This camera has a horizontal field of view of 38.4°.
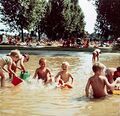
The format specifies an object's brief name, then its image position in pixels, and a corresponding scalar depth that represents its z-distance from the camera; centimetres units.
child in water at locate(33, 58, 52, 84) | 601
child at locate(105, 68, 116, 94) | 520
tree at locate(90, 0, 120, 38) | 2079
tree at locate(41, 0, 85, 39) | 2988
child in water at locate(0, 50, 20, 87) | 577
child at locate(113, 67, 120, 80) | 524
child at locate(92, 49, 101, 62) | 966
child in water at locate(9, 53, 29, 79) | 637
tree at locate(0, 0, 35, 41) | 2459
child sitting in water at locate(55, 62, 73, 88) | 569
